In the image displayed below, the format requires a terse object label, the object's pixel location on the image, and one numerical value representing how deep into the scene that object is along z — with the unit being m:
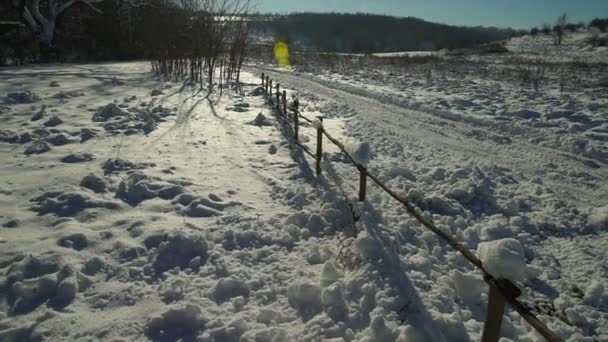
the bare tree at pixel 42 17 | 22.59
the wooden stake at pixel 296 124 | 7.78
